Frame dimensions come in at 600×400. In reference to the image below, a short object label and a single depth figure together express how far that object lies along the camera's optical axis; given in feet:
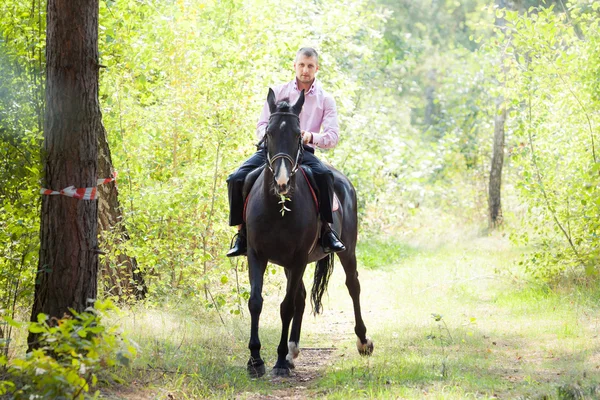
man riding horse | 52.54
